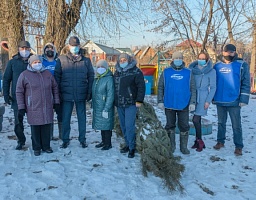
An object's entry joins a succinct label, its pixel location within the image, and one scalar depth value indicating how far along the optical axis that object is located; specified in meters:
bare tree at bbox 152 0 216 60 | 9.78
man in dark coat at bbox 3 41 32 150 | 3.38
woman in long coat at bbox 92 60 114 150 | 3.34
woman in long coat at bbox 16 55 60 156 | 3.12
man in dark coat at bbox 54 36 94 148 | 3.38
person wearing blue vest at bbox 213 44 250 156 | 3.37
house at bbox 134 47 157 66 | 36.26
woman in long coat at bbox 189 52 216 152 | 3.43
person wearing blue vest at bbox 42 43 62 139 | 3.56
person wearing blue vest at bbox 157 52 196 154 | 3.31
